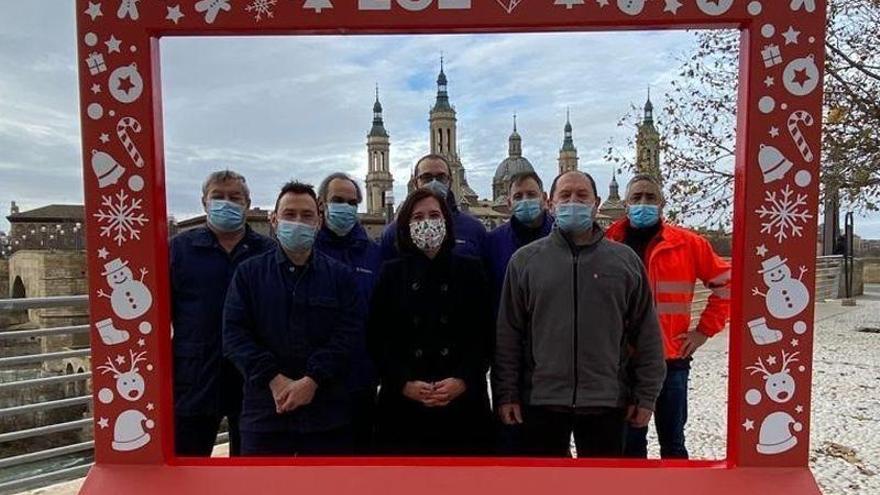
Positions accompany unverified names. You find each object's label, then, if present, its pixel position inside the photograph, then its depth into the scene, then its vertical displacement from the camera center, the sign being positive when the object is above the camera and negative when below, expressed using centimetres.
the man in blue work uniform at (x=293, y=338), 248 -45
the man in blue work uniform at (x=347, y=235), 302 -4
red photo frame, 192 -3
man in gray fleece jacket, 241 -46
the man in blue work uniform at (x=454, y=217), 304 +5
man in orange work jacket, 321 -31
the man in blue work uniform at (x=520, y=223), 315 +1
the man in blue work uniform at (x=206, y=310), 275 -37
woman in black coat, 251 -47
